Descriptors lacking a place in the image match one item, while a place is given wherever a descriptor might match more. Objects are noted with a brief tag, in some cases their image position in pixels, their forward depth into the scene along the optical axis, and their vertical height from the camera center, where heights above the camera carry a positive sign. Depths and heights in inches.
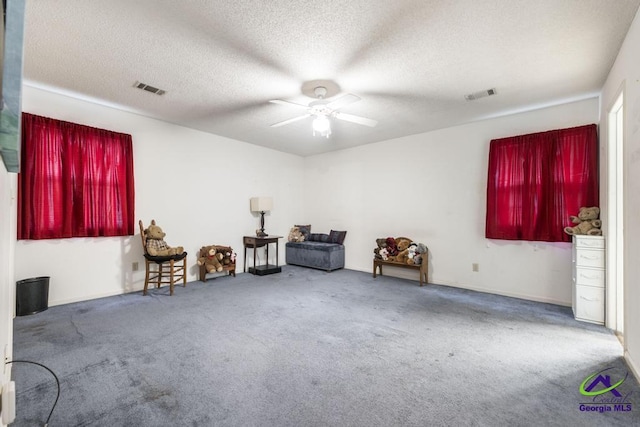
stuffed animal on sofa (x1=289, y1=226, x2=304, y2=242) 248.0 -19.4
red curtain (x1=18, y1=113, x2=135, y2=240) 127.6 +15.5
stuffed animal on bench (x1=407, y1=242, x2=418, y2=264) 181.5 -25.8
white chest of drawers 116.0 -26.9
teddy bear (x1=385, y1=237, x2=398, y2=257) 192.9 -23.2
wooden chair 155.3 -33.0
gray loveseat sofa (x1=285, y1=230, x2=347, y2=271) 220.1 -30.8
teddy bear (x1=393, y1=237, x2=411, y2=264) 185.5 -24.4
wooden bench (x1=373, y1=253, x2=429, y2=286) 178.5 -34.5
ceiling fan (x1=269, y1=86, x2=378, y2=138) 128.5 +46.4
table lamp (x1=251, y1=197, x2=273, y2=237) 216.2 +6.0
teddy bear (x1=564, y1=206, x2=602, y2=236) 122.4 -4.1
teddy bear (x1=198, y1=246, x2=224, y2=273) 185.5 -30.8
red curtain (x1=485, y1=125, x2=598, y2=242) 134.9 +15.5
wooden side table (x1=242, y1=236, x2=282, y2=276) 208.4 -26.1
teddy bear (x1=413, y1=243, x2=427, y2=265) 179.6 -25.5
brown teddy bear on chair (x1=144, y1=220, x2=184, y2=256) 156.8 -17.1
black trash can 121.3 -35.8
